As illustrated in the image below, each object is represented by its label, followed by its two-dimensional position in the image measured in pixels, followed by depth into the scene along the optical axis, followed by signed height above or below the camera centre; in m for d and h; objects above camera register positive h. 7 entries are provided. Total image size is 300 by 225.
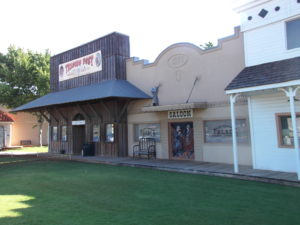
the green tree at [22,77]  24.75 +6.06
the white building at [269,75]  8.93 +1.98
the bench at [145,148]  14.19 -0.41
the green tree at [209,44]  33.31 +11.37
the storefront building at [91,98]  15.15 +2.42
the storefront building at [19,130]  26.98 +1.49
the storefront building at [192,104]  11.33 +1.57
